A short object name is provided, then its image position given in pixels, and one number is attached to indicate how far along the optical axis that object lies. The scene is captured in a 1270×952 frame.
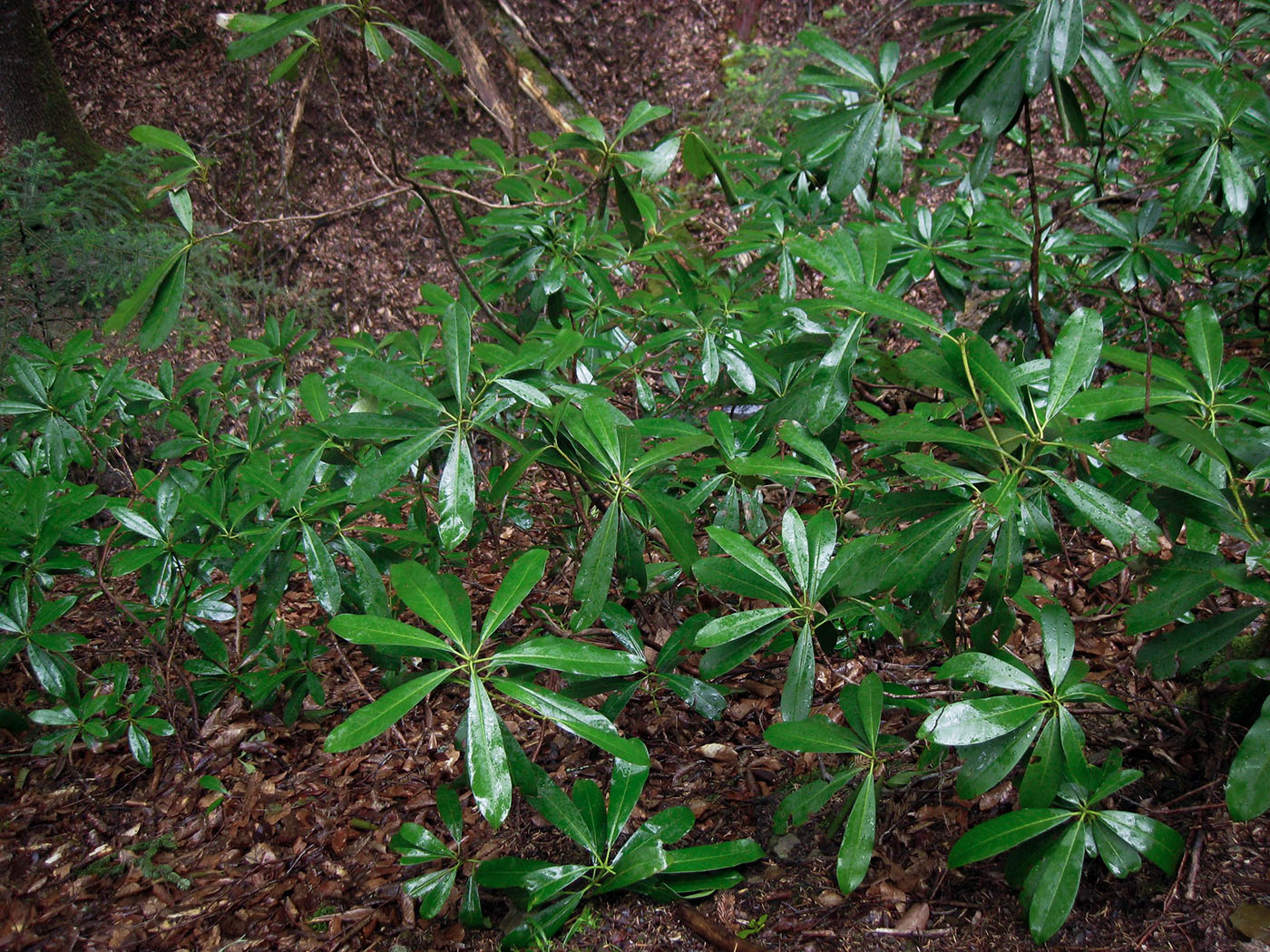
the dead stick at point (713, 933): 1.36
